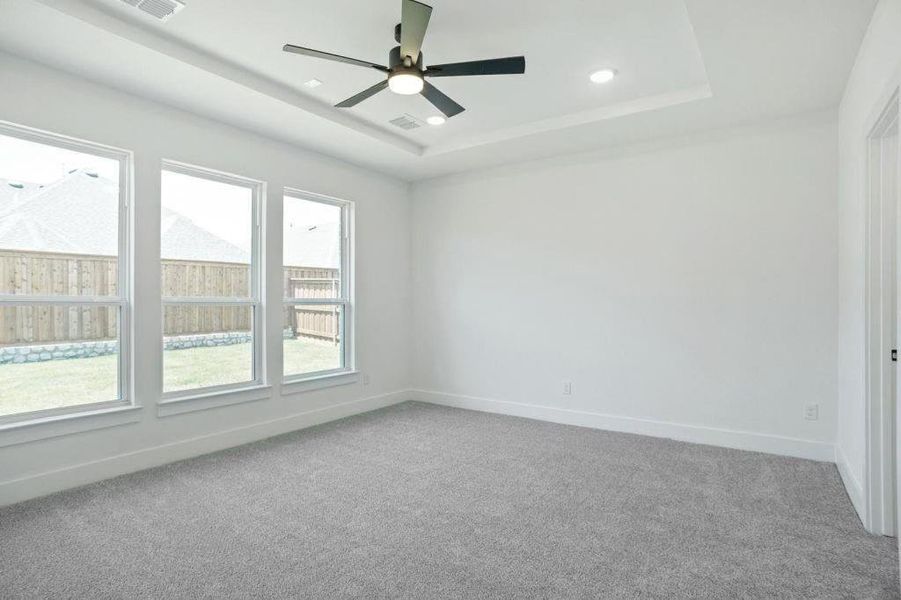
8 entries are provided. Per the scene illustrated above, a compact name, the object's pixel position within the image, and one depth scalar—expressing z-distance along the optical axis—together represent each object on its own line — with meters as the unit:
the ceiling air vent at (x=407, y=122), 4.21
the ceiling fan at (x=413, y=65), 2.42
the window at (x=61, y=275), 3.07
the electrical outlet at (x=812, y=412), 3.80
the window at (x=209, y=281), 3.86
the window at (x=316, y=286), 4.76
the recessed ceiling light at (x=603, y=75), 3.37
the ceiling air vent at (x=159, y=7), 2.55
